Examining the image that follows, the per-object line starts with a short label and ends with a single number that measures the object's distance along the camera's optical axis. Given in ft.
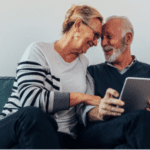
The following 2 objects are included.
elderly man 2.81
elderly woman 2.59
